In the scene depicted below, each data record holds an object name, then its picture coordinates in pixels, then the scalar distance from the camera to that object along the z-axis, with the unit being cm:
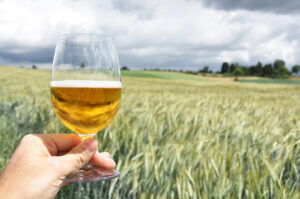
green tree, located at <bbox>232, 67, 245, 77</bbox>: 8562
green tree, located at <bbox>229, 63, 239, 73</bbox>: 9625
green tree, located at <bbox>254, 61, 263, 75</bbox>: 8671
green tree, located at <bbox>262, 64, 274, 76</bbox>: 8562
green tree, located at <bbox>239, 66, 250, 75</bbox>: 9132
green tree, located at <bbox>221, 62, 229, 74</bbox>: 9888
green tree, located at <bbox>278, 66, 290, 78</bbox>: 8438
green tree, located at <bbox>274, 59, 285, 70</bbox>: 9969
